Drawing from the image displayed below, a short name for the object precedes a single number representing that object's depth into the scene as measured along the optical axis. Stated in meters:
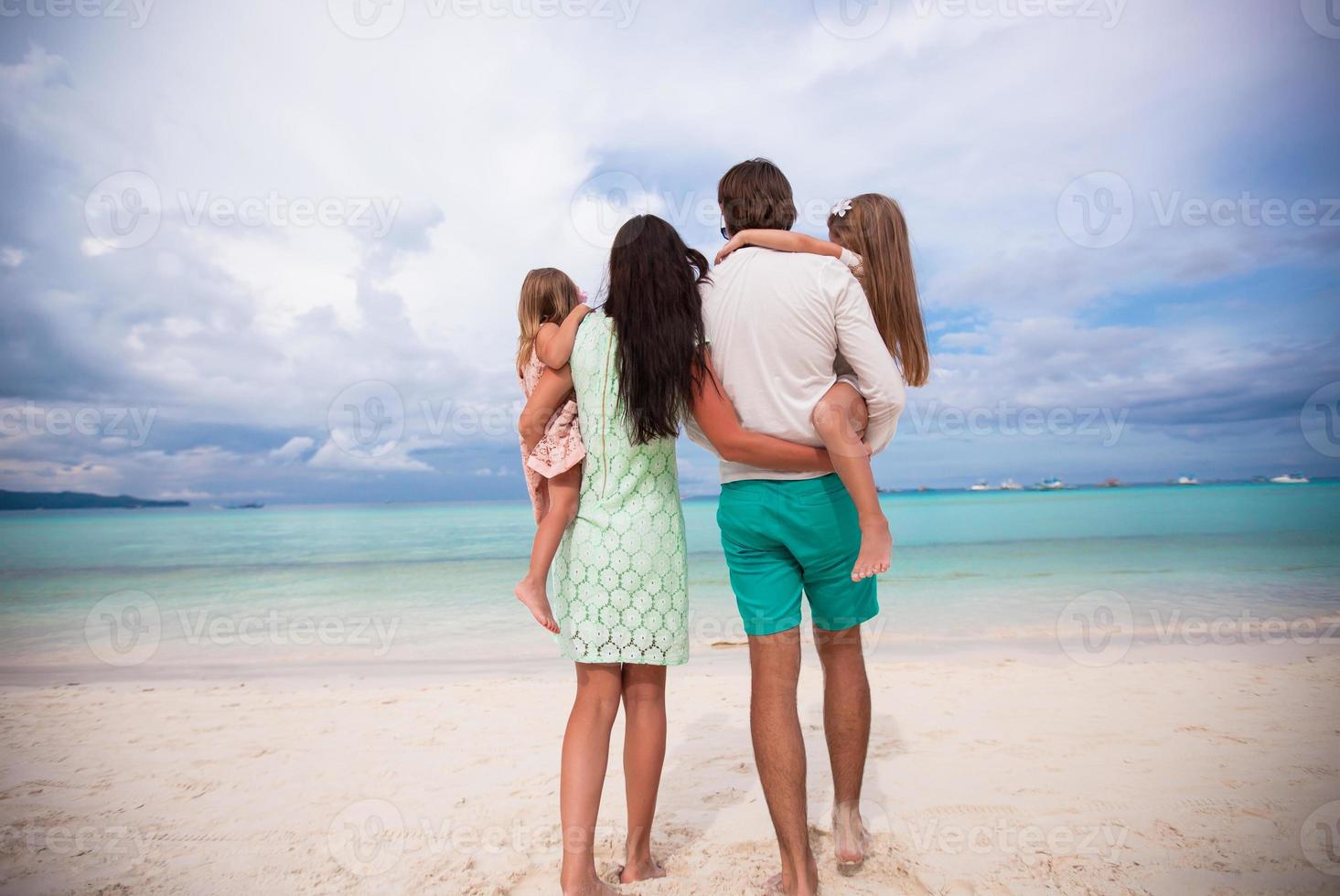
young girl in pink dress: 2.34
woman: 2.22
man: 2.24
